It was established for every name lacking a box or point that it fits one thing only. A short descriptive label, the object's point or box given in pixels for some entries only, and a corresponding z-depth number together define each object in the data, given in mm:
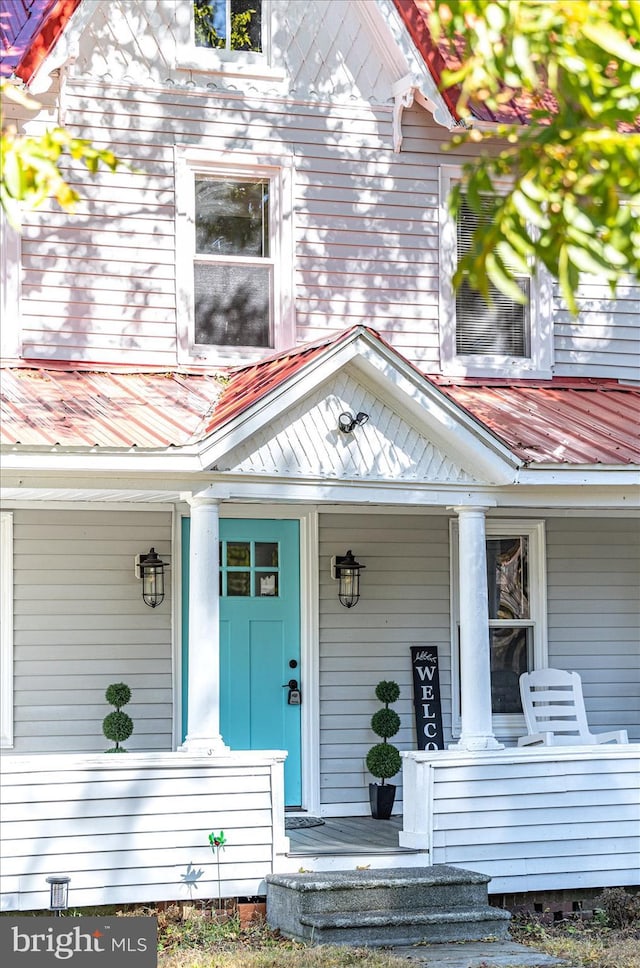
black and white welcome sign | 11055
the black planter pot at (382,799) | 10641
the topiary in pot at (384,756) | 10508
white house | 8867
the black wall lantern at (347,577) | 10938
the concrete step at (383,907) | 8383
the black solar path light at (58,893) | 8188
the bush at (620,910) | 9336
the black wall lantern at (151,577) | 10359
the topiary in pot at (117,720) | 9945
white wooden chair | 10953
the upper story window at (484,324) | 11500
